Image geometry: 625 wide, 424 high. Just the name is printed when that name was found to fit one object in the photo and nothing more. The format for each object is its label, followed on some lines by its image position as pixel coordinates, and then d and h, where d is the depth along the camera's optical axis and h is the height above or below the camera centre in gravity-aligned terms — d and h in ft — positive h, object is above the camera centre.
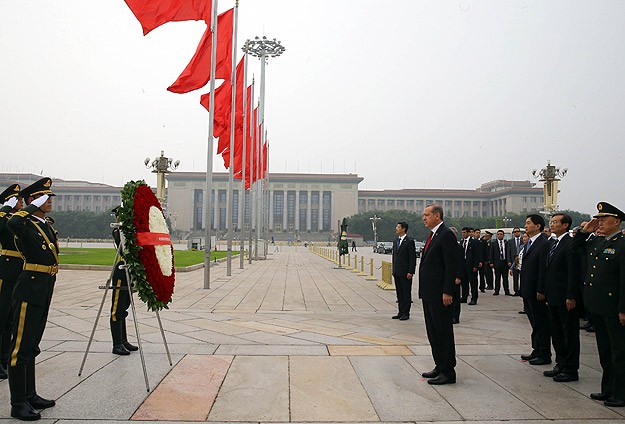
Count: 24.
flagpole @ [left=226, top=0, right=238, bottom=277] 56.80 +13.16
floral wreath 17.42 -0.75
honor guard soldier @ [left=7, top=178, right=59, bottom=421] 13.50 -2.03
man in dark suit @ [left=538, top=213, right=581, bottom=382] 17.89 -2.64
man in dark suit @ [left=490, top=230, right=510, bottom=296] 48.96 -3.23
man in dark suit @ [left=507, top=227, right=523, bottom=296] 46.70 -2.17
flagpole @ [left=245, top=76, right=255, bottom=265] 81.10 +16.80
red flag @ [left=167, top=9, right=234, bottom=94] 46.62 +15.12
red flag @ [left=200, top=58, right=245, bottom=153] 61.85 +15.23
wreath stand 17.24 -1.60
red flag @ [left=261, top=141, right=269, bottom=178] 113.27 +17.09
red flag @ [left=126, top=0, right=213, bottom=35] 37.83 +17.28
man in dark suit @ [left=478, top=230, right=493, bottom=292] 48.06 -3.73
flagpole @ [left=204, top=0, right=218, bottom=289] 45.55 +6.54
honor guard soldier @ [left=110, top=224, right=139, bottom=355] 20.33 -3.68
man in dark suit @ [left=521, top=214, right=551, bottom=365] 20.30 -2.39
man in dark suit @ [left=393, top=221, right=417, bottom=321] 31.55 -2.80
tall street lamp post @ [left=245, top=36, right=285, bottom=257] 121.08 +47.85
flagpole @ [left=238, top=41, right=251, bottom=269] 65.98 +7.77
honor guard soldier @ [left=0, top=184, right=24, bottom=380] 17.04 -1.92
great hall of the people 378.32 +22.50
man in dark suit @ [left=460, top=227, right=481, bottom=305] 39.73 -2.91
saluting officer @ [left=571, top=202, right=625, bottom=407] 15.12 -2.22
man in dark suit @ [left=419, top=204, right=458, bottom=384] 17.26 -2.29
